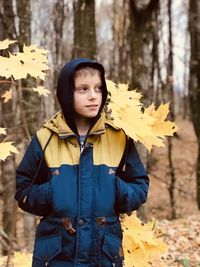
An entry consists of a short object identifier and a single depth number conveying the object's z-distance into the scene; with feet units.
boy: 6.05
